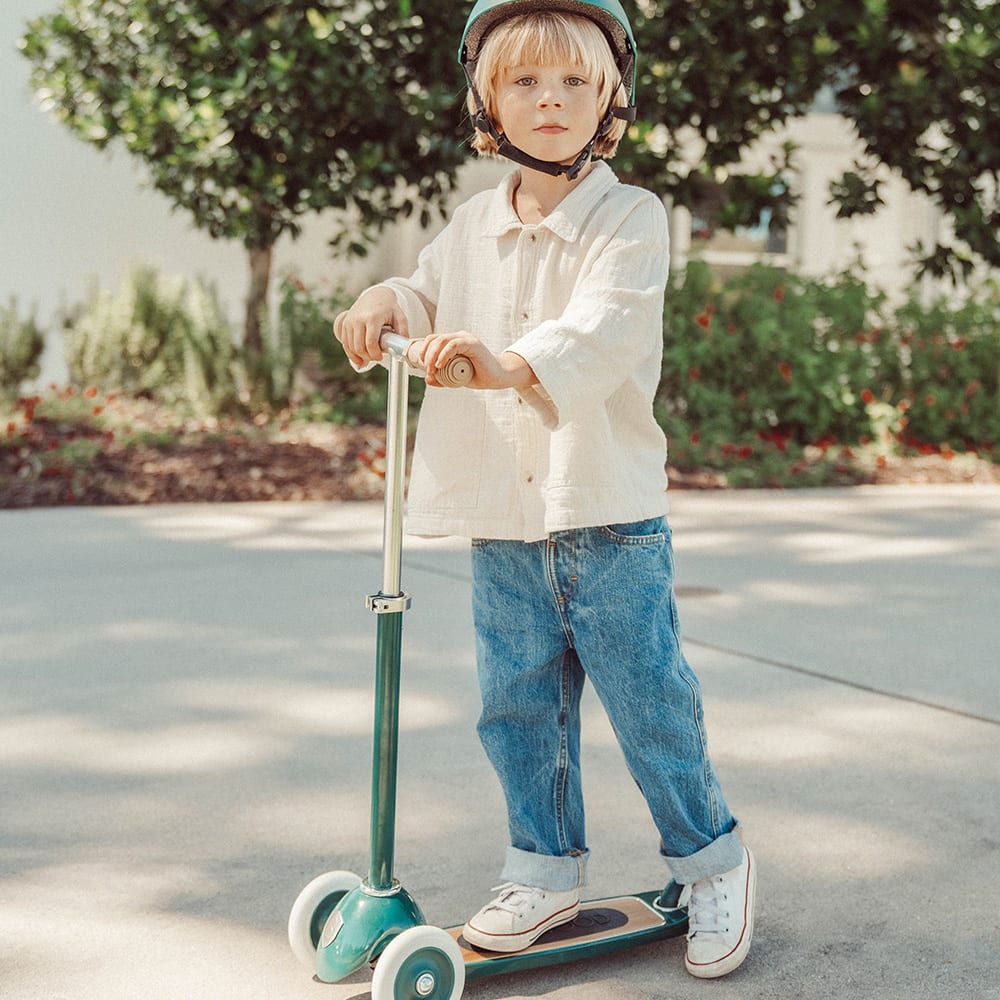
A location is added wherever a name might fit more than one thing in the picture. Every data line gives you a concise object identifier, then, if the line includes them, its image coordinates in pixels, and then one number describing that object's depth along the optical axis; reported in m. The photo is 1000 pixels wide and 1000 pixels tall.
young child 2.12
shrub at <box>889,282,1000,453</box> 9.46
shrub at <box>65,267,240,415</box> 9.18
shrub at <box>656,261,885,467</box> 8.97
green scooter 2.02
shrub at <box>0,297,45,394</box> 9.41
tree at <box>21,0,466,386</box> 7.23
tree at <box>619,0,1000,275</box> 7.46
